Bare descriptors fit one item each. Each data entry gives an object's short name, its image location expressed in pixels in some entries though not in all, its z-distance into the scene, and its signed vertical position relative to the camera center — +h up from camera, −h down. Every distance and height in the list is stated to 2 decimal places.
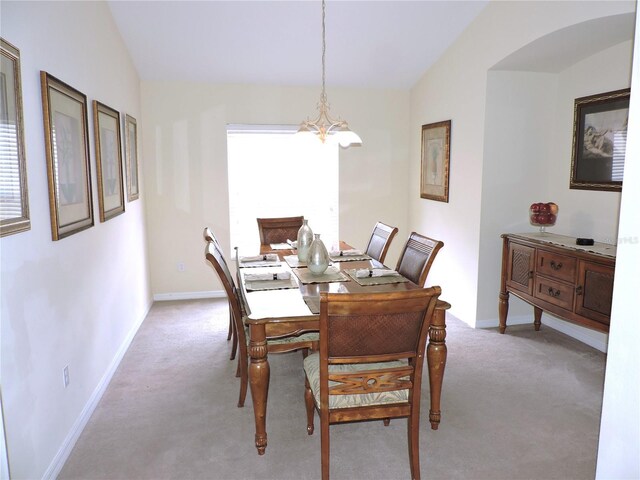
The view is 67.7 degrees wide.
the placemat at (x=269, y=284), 2.84 -0.66
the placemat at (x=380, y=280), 2.92 -0.65
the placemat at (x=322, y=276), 3.01 -0.65
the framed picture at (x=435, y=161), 4.70 +0.15
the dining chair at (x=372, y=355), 1.89 -0.76
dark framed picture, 3.52 +0.27
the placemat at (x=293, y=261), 3.44 -0.64
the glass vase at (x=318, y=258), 3.08 -0.53
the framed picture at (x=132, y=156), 4.17 +0.17
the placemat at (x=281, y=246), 4.18 -0.63
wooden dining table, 2.31 -0.73
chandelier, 3.07 +0.28
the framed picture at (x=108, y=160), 3.21 +0.10
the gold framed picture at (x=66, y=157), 2.33 +0.09
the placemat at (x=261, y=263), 3.49 -0.65
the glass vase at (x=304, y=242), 3.50 -0.49
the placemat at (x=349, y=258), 3.64 -0.64
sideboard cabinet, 3.14 -0.74
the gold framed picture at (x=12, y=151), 1.84 +0.09
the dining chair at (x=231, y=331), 3.28 -1.21
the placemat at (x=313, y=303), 2.42 -0.68
